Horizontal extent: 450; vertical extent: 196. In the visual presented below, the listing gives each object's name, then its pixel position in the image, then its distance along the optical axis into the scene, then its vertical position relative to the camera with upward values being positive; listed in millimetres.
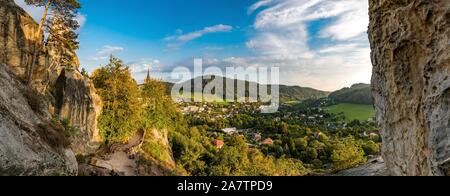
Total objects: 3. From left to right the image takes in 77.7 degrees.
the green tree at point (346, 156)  32525 -7421
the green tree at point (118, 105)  31891 -1073
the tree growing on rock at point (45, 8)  22266 +7604
